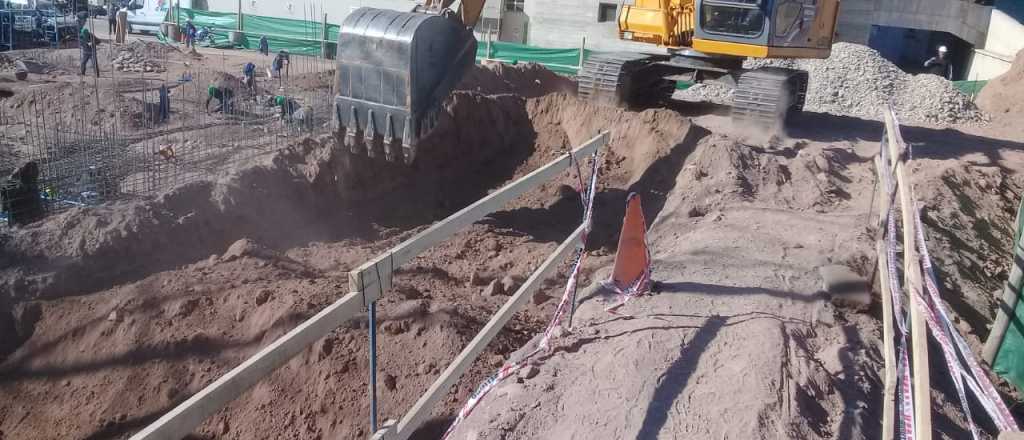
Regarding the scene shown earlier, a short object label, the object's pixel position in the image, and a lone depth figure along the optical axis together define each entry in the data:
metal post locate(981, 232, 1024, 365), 6.30
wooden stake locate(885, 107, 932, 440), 3.05
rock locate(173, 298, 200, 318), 6.72
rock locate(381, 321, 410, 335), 6.23
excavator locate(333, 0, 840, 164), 7.87
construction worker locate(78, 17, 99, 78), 19.44
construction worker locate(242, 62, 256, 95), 16.31
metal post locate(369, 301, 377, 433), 3.22
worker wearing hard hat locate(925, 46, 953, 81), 25.48
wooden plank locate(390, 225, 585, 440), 3.62
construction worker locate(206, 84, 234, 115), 14.28
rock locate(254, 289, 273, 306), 6.71
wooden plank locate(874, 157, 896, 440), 3.93
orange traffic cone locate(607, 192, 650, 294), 5.99
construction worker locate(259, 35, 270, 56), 26.92
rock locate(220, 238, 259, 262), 7.67
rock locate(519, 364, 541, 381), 4.73
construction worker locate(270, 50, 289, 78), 19.16
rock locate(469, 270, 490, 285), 7.72
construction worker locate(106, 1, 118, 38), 30.25
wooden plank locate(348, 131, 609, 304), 3.15
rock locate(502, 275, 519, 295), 7.45
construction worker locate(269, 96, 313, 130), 12.40
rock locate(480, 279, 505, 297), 7.35
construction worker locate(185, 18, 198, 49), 28.08
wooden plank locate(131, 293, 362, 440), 2.31
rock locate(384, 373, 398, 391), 5.82
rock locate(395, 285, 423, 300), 6.95
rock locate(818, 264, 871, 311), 6.17
